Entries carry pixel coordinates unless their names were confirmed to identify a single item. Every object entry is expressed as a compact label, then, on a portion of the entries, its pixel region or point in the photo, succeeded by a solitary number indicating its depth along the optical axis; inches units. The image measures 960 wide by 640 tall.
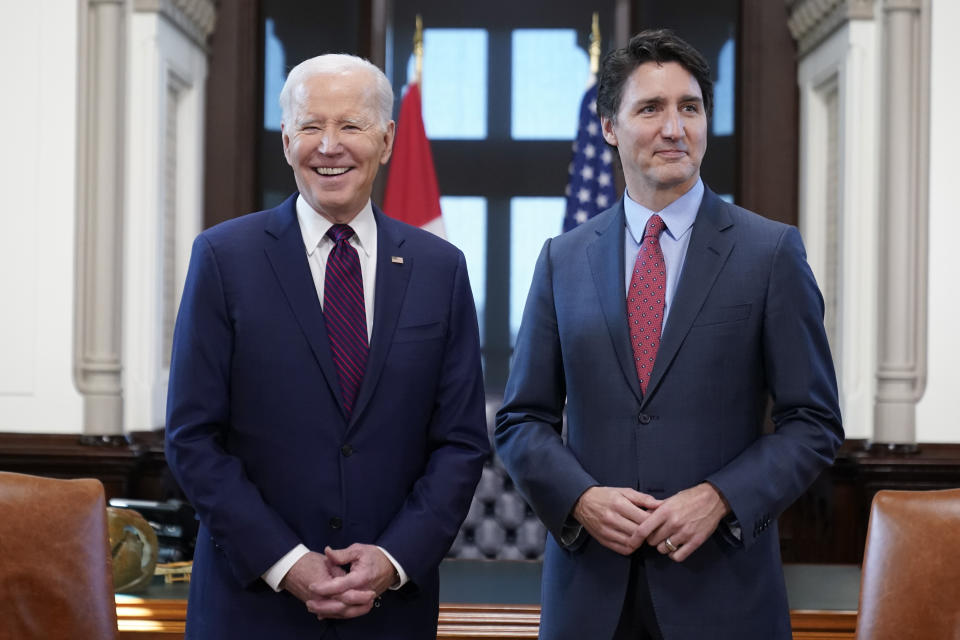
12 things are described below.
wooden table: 90.4
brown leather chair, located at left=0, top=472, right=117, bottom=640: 80.8
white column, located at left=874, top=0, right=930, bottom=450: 171.8
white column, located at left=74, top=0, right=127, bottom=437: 179.0
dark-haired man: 73.9
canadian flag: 214.8
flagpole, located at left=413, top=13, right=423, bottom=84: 211.6
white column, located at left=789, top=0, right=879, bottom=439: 179.2
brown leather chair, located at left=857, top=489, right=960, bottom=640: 80.0
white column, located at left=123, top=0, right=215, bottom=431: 185.6
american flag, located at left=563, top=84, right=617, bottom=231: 210.1
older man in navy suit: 73.4
